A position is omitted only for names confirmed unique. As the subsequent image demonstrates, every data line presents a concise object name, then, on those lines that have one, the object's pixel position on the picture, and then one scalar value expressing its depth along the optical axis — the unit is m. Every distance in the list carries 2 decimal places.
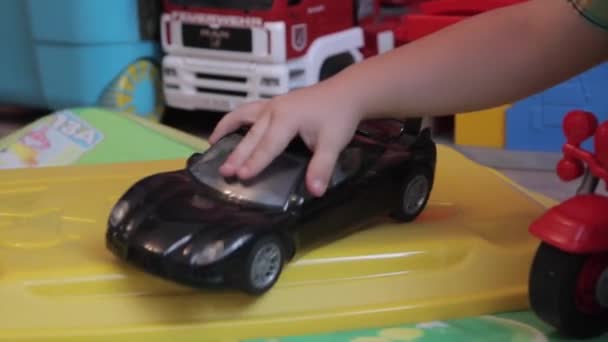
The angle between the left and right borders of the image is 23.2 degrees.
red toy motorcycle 0.91
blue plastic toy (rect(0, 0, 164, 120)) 1.95
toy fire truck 1.85
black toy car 0.90
